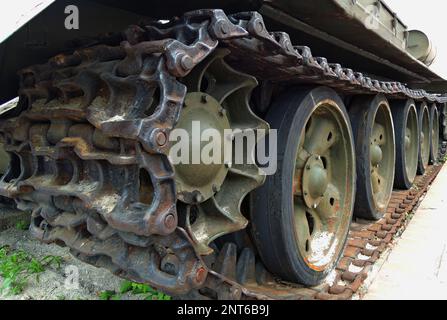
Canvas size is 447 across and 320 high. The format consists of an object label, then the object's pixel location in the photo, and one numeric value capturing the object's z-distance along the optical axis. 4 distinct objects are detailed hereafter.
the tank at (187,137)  1.24
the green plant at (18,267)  2.01
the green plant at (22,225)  2.77
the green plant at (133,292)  1.90
